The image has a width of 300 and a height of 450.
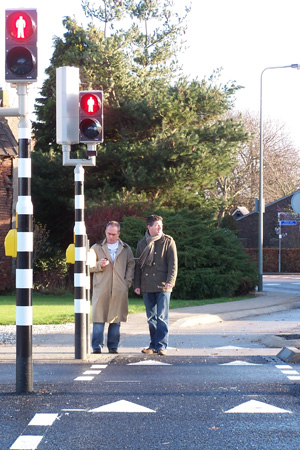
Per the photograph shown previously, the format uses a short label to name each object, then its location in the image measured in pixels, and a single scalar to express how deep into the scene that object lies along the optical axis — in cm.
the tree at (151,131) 2758
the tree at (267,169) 5441
